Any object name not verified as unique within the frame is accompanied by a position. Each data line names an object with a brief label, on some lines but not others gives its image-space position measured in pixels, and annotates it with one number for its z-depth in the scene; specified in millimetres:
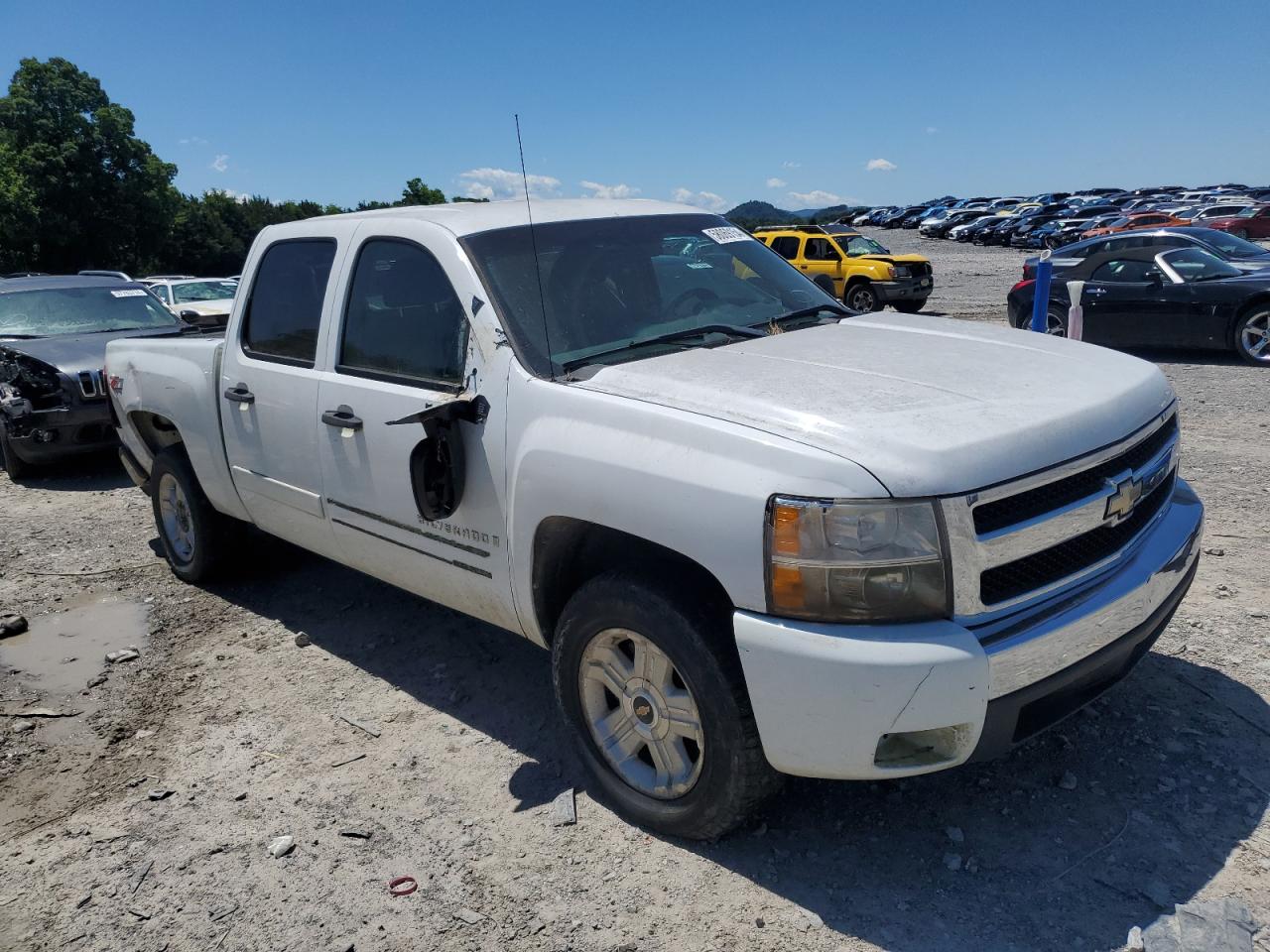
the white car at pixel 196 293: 15461
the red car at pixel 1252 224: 34156
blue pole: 8539
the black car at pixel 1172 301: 11148
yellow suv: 19359
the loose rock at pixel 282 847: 3111
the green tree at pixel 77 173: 44750
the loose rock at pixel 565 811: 3157
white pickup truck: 2414
